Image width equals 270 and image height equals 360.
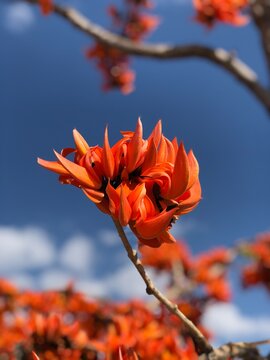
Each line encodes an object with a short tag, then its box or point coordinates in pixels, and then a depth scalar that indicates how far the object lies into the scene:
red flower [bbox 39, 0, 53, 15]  3.59
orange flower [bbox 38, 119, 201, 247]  0.64
